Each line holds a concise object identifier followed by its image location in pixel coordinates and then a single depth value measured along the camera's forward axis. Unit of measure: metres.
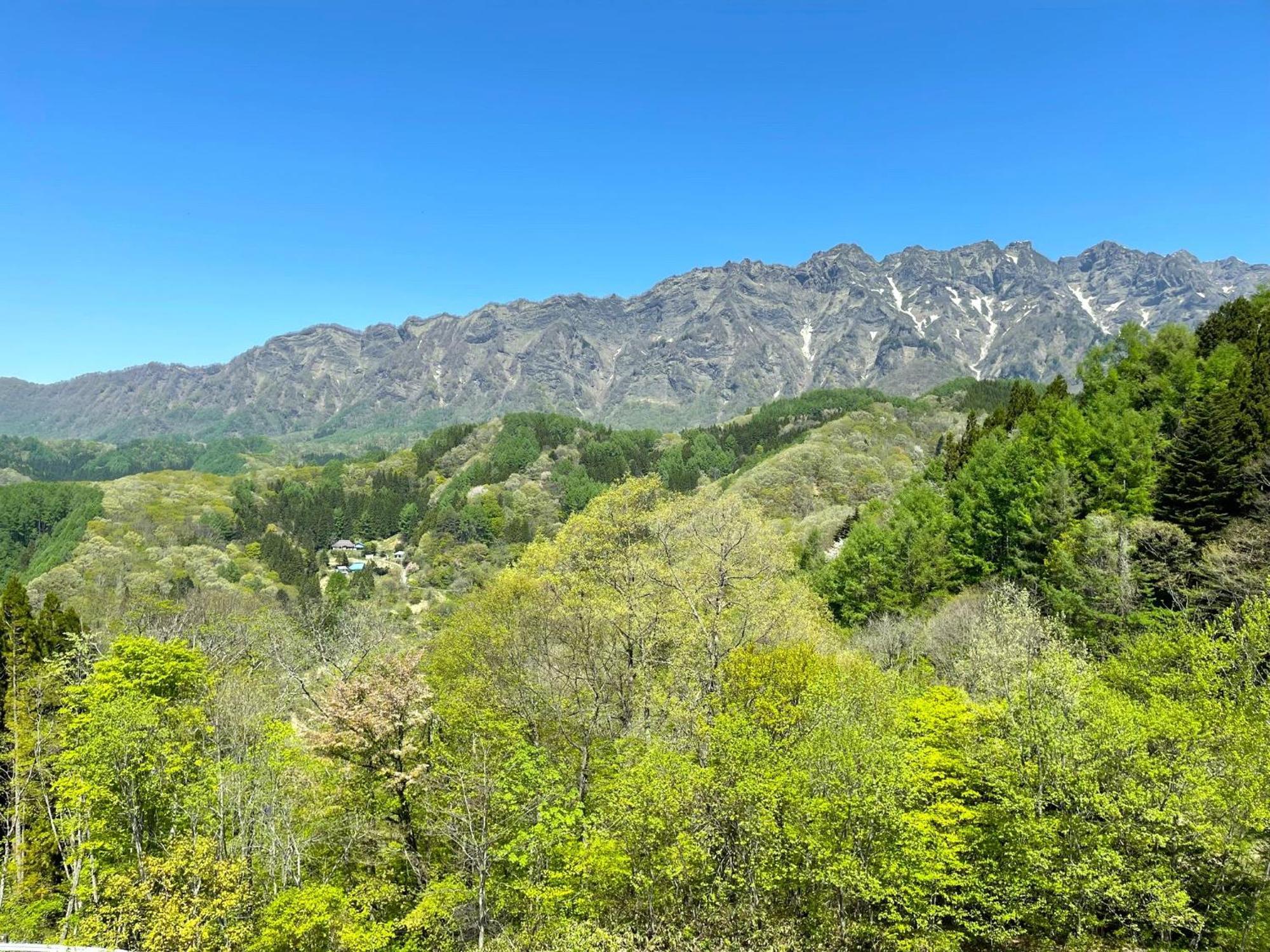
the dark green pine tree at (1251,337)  40.72
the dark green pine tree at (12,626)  41.16
